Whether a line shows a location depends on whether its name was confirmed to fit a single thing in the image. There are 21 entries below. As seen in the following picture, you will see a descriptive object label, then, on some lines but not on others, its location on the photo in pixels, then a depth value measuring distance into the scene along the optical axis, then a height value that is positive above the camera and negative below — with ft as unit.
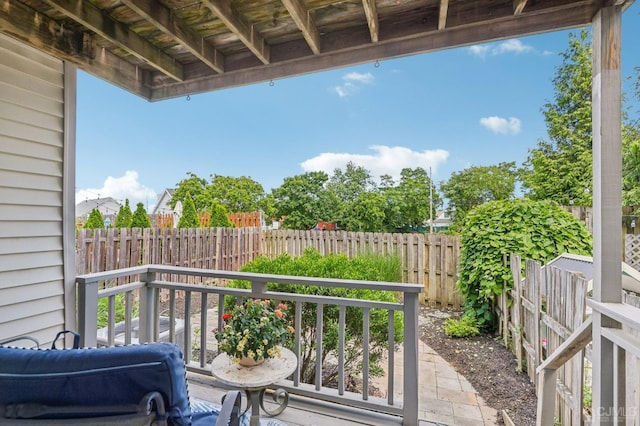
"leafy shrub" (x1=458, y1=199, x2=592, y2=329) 12.54 -1.10
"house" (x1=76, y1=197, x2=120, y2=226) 53.57 +0.99
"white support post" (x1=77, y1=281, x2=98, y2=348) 7.03 -2.16
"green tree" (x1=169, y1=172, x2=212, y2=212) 56.34 +4.16
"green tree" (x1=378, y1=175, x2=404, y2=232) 35.68 +0.12
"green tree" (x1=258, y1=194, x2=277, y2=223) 40.29 +0.82
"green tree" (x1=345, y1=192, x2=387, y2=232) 34.73 -0.12
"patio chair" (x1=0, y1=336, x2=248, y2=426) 2.64 -1.46
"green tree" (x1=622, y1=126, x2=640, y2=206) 22.76 +3.16
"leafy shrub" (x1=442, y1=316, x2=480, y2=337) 13.07 -4.63
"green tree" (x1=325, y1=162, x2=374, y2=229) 37.42 +3.73
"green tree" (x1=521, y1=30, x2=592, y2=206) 33.71 +8.27
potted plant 5.33 -2.06
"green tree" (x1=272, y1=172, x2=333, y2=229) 37.04 +1.33
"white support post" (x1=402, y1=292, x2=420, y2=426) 6.11 -2.82
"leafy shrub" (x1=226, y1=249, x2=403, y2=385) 8.95 -2.91
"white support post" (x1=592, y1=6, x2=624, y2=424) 4.79 +0.73
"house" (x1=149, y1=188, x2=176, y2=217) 66.13 +2.29
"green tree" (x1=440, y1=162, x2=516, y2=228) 43.09 +3.69
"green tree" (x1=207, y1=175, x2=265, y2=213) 52.85 +3.32
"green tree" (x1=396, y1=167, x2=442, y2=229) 37.68 +2.10
